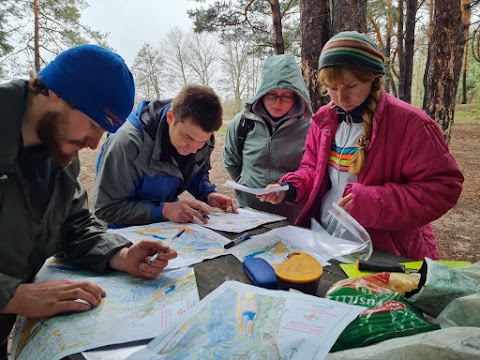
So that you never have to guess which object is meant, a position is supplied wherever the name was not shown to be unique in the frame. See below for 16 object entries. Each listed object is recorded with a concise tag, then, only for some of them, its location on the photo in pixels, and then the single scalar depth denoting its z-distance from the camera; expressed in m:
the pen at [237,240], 1.51
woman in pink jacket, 1.50
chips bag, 1.03
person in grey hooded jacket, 2.45
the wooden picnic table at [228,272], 1.19
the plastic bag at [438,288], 0.91
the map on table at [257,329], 0.78
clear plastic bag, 1.43
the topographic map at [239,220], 1.78
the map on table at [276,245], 1.41
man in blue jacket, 1.88
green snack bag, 0.76
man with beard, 1.11
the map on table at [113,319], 0.88
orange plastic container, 1.07
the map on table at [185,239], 1.40
